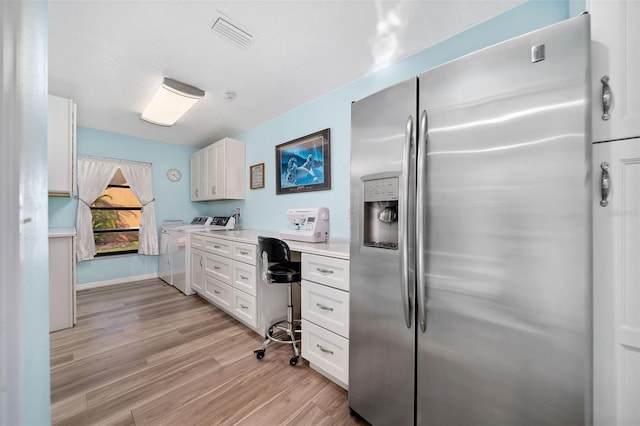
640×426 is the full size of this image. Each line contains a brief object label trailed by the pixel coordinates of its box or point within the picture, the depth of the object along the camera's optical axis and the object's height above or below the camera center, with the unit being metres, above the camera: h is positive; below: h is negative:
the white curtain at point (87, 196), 3.54 +0.27
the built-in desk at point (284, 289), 1.56 -0.69
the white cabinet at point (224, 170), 3.67 +0.68
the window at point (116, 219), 3.84 -0.09
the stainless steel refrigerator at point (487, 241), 0.78 -0.11
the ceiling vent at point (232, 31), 1.60 +1.28
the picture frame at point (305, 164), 2.54 +0.57
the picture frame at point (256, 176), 3.47 +0.55
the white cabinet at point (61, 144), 2.39 +0.72
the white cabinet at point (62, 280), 2.41 -0.69
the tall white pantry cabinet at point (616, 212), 0.82 +0.00
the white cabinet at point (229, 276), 2.30 -0.71
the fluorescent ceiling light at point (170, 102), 2.34 +1.21
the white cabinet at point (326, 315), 1.53 -0.71
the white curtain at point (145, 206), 4.01 +0.13
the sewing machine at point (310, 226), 2.21 -0.13
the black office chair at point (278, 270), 1.86 -0.47
